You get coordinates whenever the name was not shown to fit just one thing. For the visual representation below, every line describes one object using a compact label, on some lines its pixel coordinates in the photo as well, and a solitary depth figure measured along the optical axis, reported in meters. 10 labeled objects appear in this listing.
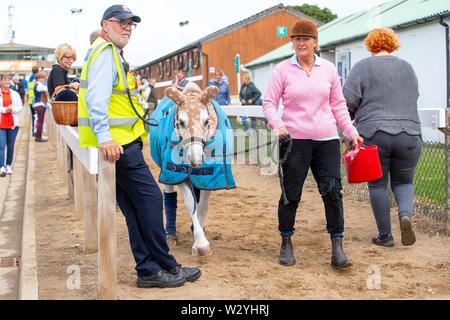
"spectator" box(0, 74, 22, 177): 11.70
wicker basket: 6.73
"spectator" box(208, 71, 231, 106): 18.52
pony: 5.79
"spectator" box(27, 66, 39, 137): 19.05
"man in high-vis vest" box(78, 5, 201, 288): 4.48
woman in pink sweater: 5.38
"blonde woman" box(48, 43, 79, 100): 7.95
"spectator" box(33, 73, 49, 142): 15.43
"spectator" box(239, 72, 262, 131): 18.41
